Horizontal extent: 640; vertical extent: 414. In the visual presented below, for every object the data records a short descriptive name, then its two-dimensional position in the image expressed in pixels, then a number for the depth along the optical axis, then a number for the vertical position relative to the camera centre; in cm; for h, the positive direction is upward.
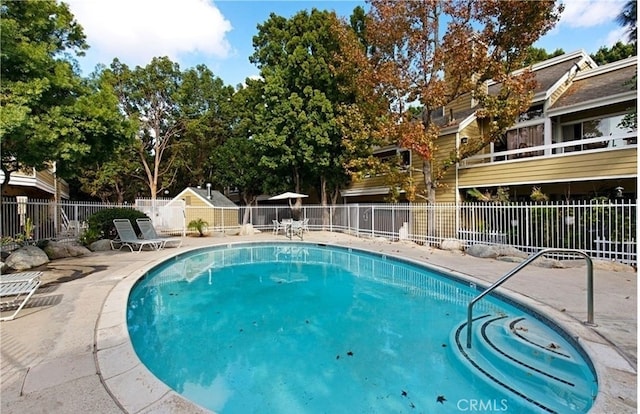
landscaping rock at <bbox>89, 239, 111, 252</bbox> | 1201 -127
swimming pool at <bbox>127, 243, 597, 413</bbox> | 354 -200
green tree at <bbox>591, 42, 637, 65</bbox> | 2123 +1021
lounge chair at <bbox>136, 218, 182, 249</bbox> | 1343 -85
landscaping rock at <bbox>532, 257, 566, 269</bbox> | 839 -144
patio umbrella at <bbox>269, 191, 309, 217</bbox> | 1862 +82
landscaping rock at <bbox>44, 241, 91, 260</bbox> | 981 -119
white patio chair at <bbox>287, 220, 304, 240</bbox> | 1797 -99
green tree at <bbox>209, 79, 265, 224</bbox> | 2099 +405
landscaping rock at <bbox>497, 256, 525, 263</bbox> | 942 -148
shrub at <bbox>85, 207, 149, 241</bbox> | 1326 -37
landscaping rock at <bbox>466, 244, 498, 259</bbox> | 1008 -134
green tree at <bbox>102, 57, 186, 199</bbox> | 2678 +904
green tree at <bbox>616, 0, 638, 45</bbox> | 802 +475
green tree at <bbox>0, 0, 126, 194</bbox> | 711 +282
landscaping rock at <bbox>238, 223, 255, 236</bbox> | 1955 -118
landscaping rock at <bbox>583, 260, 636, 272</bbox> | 790 -144
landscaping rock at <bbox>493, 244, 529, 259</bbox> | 969 -131
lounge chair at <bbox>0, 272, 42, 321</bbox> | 473 -113
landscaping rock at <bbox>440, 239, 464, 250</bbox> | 1187 -132
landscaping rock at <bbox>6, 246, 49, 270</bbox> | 819 -119
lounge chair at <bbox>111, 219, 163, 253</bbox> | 1209 -105
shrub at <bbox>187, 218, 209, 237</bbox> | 1853 -86
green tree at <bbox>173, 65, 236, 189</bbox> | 2773 +836
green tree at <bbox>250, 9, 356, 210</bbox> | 1861 +657
